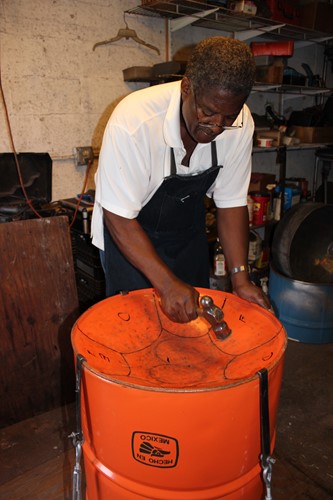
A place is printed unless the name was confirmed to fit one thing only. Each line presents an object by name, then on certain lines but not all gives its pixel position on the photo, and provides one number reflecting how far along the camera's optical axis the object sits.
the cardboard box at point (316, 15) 3.04
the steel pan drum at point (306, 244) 2.47
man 0.96
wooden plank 1.62
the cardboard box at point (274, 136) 3.05
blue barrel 2.33
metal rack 2.38
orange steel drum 0.73
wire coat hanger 2.40
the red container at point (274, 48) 3.03
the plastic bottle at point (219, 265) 2.73
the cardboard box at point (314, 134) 3.34
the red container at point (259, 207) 3.05
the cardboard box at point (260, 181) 3.15
